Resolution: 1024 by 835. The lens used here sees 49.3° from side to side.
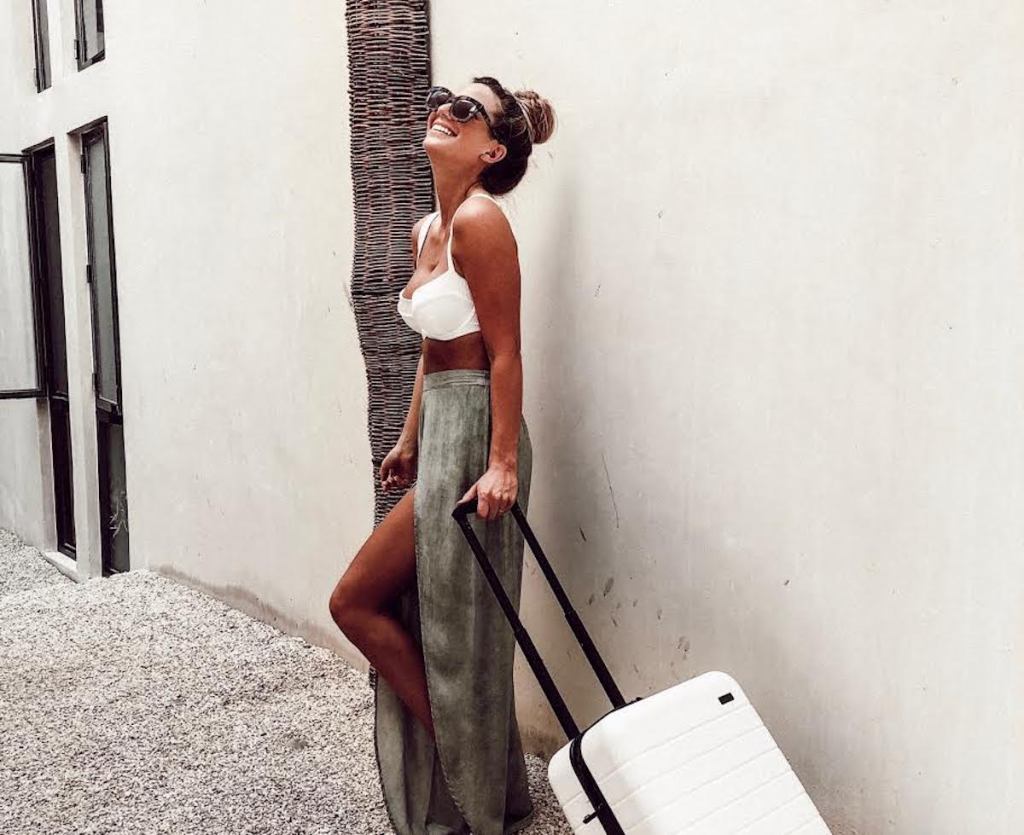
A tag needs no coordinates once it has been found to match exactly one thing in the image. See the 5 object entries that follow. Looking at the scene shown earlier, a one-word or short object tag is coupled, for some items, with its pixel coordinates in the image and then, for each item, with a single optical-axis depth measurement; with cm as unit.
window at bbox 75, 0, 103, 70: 658
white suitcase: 188
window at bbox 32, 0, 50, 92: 751
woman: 248
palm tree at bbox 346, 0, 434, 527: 333
